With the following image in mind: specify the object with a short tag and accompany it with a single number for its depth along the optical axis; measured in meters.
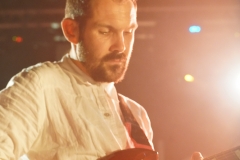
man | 1.62
